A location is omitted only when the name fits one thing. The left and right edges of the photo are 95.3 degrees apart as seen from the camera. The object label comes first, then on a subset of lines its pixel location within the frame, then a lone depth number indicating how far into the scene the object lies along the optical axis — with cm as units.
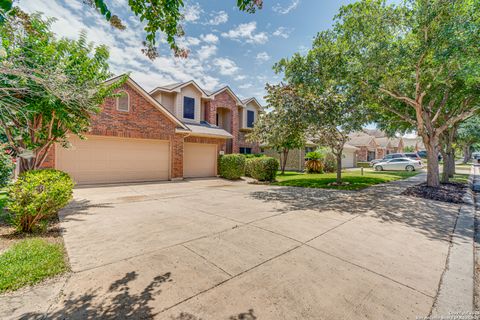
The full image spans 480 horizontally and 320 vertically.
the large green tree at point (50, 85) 486
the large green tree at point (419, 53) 700
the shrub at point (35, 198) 452
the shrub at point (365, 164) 2955
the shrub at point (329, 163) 2141
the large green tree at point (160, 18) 358
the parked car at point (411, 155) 3093
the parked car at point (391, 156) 2882
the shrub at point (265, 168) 1449
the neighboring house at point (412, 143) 5656
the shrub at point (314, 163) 2011
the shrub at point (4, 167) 582
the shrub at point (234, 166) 1538
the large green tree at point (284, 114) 1002
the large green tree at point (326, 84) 957
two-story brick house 1119
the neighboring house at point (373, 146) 3312
